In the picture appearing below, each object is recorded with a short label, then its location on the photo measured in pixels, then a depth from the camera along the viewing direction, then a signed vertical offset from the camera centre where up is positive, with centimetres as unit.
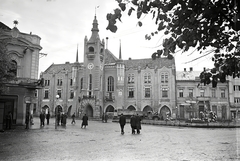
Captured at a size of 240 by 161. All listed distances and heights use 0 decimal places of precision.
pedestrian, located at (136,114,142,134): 2030 -169
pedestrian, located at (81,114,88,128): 2548 -187
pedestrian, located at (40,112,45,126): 2499 -154
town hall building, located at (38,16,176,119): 5431 +407
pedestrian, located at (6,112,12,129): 2136 -159
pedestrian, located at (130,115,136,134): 2012 -167
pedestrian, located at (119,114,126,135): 2020 -153
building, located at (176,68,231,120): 5256 +76
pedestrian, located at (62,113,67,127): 2700 -182
